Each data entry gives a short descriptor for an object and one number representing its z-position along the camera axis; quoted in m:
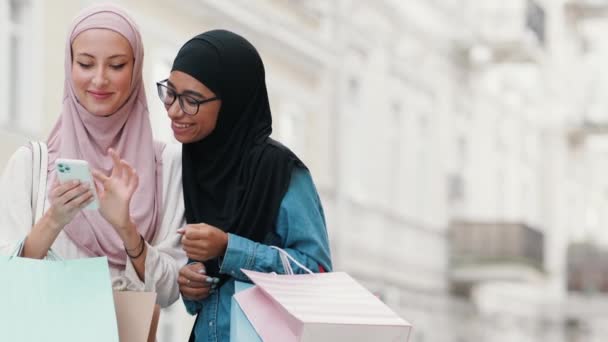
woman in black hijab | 5.76
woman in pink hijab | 5.69
